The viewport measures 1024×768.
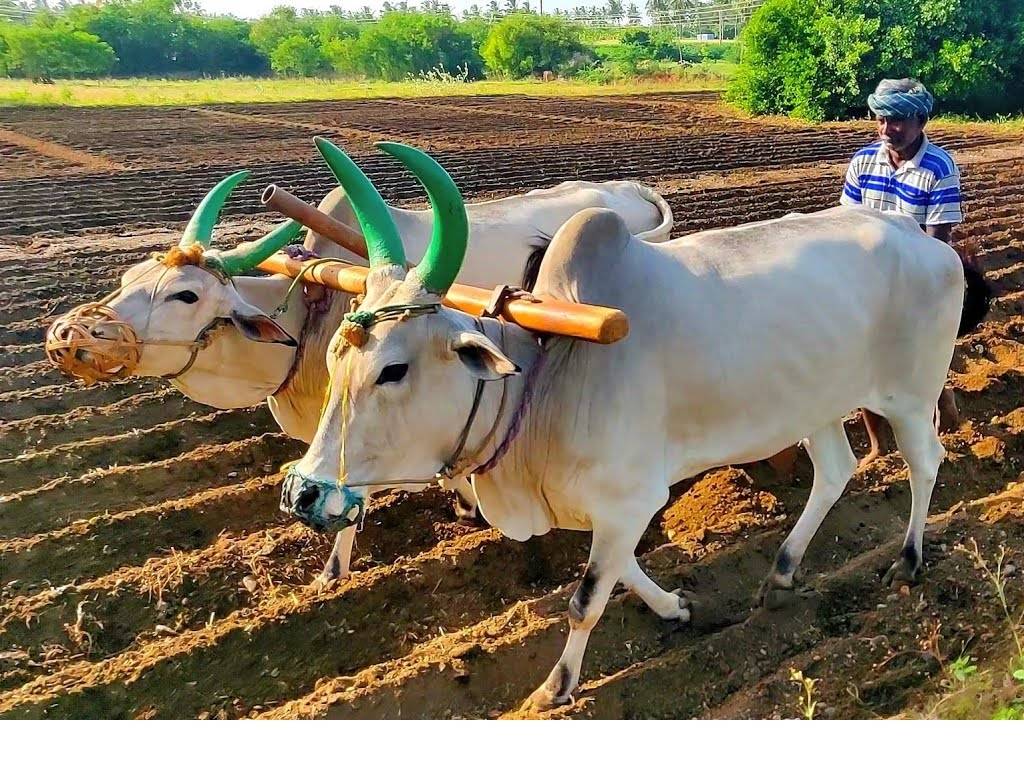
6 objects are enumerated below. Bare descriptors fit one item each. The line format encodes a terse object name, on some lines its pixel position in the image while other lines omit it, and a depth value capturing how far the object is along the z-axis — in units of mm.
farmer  4027
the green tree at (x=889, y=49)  15992
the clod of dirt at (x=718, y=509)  4098
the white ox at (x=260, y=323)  3318
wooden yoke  2410
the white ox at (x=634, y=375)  2424
